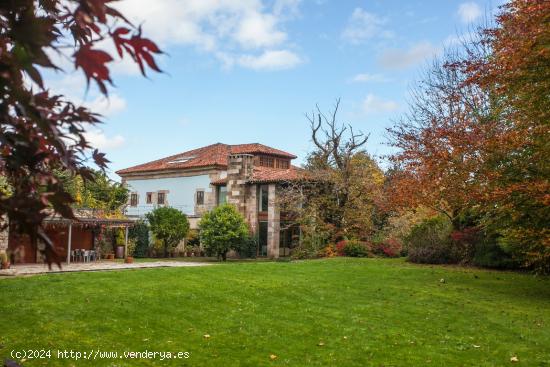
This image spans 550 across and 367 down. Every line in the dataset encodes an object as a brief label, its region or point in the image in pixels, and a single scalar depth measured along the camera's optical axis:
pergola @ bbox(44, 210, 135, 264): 24.44
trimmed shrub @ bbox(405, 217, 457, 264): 21.06
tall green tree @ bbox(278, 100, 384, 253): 29.78
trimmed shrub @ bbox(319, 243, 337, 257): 27.67
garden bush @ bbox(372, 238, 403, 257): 26.06
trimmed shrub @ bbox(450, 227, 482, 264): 20.28
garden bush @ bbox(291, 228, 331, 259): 29.20
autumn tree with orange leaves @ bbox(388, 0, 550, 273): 11.57
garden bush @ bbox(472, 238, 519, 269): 19.06
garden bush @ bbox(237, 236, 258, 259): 32.17
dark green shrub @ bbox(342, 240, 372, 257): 26.22
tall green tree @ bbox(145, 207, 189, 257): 33.44
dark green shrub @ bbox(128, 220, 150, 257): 34.12
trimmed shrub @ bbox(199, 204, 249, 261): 30.72
